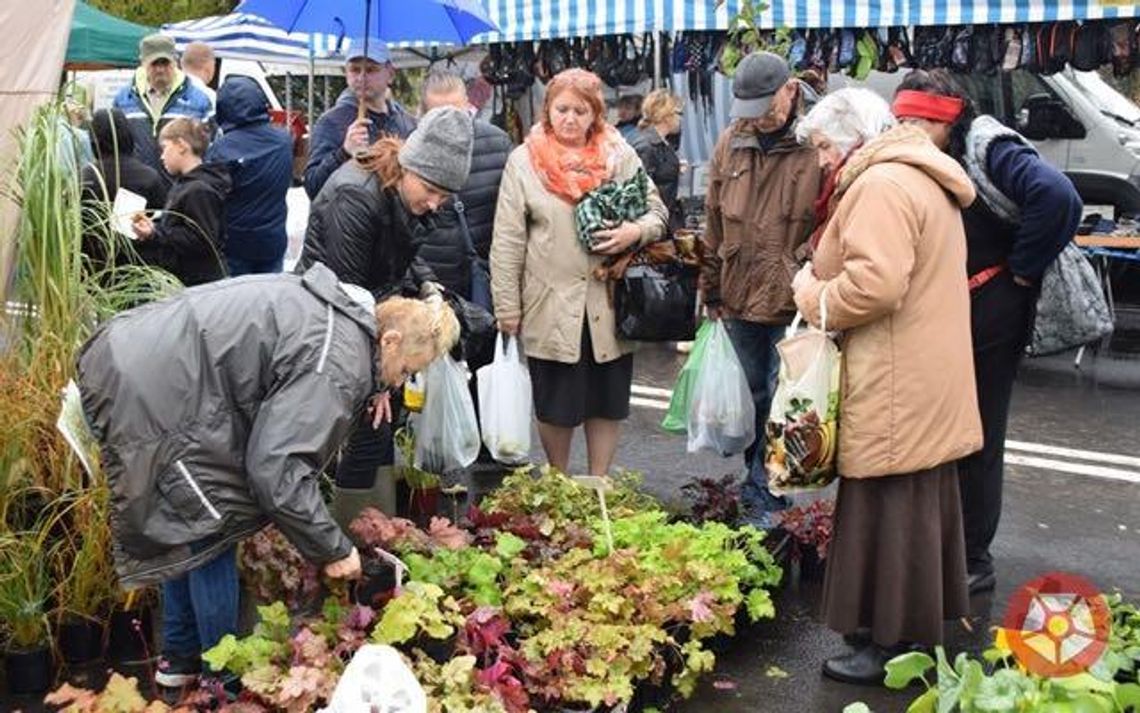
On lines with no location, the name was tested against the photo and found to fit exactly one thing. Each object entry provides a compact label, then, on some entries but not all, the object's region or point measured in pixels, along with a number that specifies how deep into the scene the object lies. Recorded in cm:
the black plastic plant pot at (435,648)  344
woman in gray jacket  311
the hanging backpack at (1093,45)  983
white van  1140
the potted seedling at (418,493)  528
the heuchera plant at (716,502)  490
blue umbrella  624
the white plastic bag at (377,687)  273
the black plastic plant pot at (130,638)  414
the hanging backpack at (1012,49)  1023
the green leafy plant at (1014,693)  269
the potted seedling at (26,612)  387
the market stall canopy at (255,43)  1541
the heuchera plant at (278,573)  390
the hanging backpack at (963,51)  1041
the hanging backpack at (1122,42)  982
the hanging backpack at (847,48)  1070
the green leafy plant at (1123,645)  297
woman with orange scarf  503
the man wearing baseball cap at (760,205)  496
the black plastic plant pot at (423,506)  529
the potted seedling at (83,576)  393
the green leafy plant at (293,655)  312
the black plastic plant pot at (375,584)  377
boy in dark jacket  566
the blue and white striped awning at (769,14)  967
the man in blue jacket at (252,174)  668
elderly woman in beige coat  366
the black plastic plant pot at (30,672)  391
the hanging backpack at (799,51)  1067
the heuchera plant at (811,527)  477
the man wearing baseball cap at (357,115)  619
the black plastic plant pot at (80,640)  402
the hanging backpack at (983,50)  1030
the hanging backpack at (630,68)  1259
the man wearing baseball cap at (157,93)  822
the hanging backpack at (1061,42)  1000
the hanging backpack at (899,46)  1070
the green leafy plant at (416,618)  333
